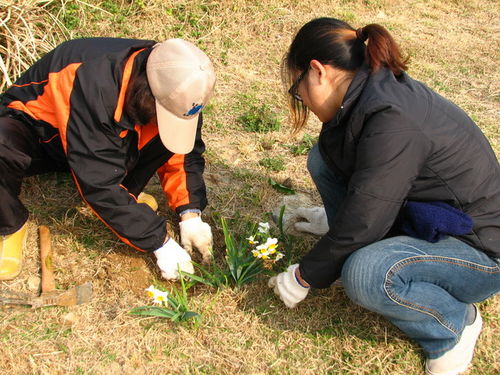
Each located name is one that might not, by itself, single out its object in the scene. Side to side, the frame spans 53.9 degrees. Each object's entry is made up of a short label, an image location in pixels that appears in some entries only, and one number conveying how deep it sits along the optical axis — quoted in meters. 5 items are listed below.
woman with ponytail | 1.67
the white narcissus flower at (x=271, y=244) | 2.13
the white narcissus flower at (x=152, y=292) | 1.99
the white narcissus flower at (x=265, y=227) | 2.30
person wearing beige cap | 1.99
